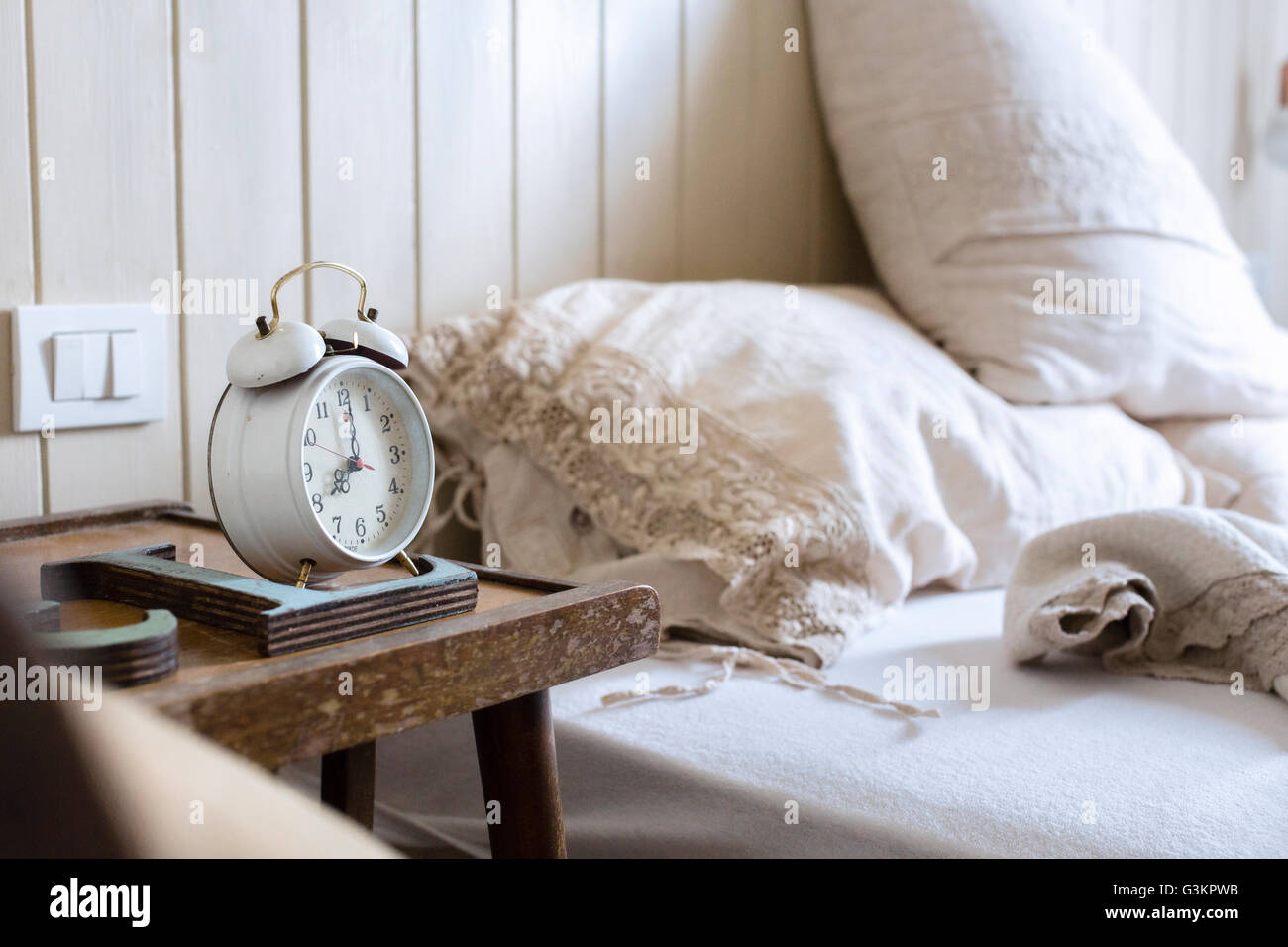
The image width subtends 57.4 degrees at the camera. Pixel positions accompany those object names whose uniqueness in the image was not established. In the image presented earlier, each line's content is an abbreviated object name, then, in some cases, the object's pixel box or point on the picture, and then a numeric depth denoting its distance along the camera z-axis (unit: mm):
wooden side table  500
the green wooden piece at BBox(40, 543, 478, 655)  555
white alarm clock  599
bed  780
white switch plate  886
